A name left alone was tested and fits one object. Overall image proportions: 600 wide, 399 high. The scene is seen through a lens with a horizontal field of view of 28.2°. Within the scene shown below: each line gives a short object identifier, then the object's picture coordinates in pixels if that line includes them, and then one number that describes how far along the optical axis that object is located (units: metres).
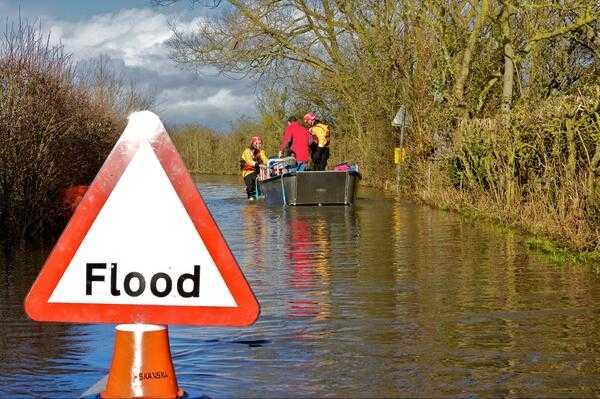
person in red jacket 29.03
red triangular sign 4.97
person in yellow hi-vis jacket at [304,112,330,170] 29.30
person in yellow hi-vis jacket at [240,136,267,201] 32.44
